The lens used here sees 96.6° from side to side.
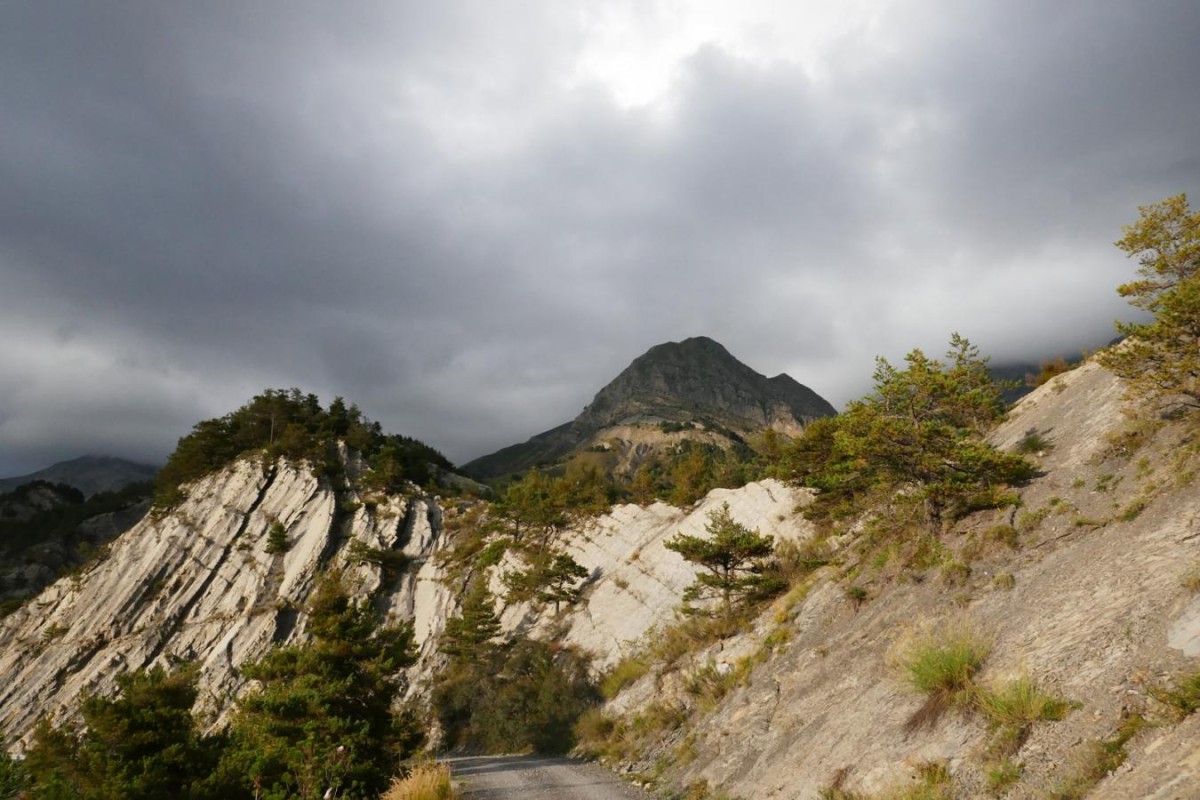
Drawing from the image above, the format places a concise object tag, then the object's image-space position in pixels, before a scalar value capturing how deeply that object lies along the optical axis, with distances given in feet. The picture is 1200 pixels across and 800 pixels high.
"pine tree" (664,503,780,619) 75.36
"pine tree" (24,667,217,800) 36.88
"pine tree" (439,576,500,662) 126.82
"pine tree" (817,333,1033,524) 48.78
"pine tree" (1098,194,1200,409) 38.83
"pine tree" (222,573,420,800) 40.34
